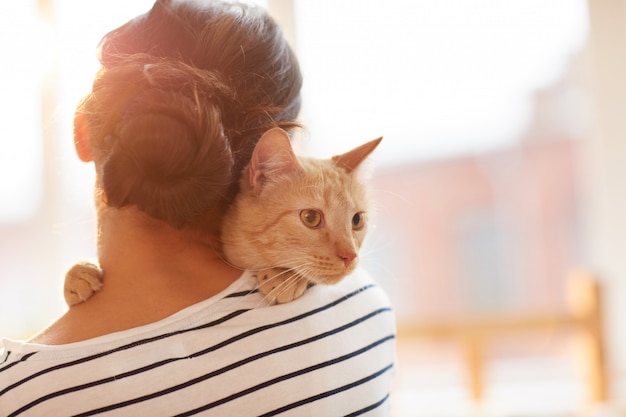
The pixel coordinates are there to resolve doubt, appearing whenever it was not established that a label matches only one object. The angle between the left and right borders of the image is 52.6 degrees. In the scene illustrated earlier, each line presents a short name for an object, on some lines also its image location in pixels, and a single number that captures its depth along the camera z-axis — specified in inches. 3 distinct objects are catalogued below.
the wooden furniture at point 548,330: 80.0
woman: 28.8
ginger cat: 37.8
